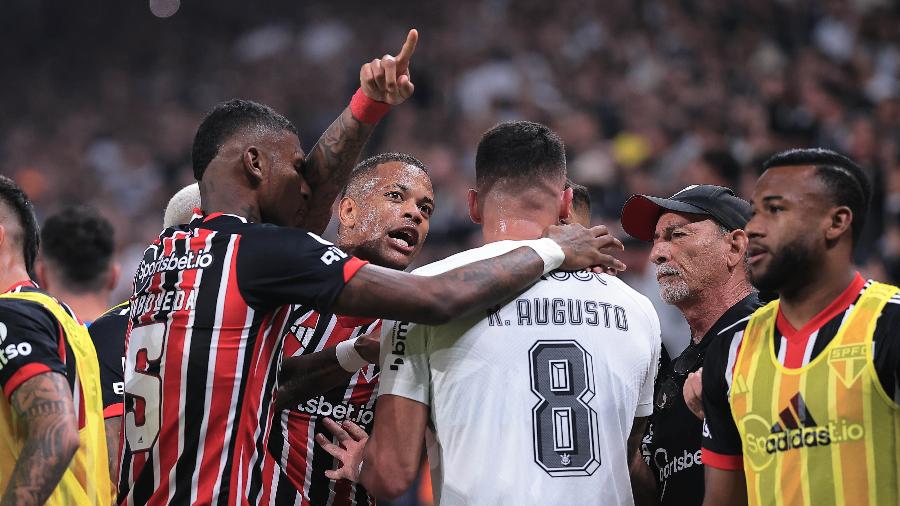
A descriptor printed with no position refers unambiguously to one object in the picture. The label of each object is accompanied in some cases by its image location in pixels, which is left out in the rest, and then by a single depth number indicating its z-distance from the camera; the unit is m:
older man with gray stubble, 8.70
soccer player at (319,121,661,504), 6.98
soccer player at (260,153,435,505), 8.50
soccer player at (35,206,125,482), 11.34
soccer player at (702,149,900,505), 5.99
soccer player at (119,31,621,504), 6.83
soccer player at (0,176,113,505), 6.17
